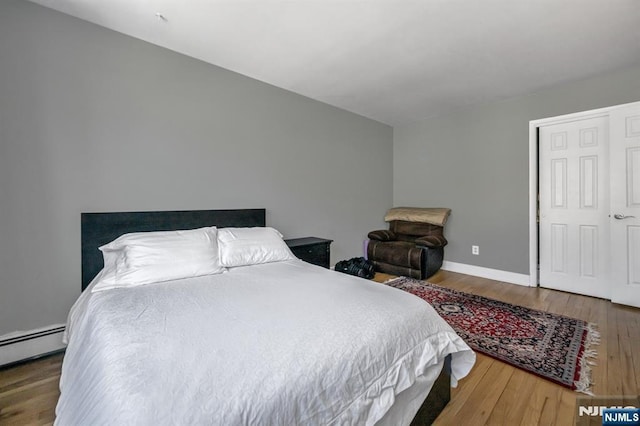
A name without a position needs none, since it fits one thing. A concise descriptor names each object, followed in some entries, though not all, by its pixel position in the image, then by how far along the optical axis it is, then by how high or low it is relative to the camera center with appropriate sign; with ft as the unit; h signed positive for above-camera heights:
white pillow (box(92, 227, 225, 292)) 5.99 -1.06
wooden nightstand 10.30 -1.43
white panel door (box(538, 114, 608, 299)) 10.41 +0.23
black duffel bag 12.20 -2.45
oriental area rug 6.07 -3.34
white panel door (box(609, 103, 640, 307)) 9.43 +0.28
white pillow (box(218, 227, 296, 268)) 7.55 -0.98
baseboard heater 6.37 -3.11
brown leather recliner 12.66 -1.50
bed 2.69 -1.70
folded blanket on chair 14.20 -0.14
